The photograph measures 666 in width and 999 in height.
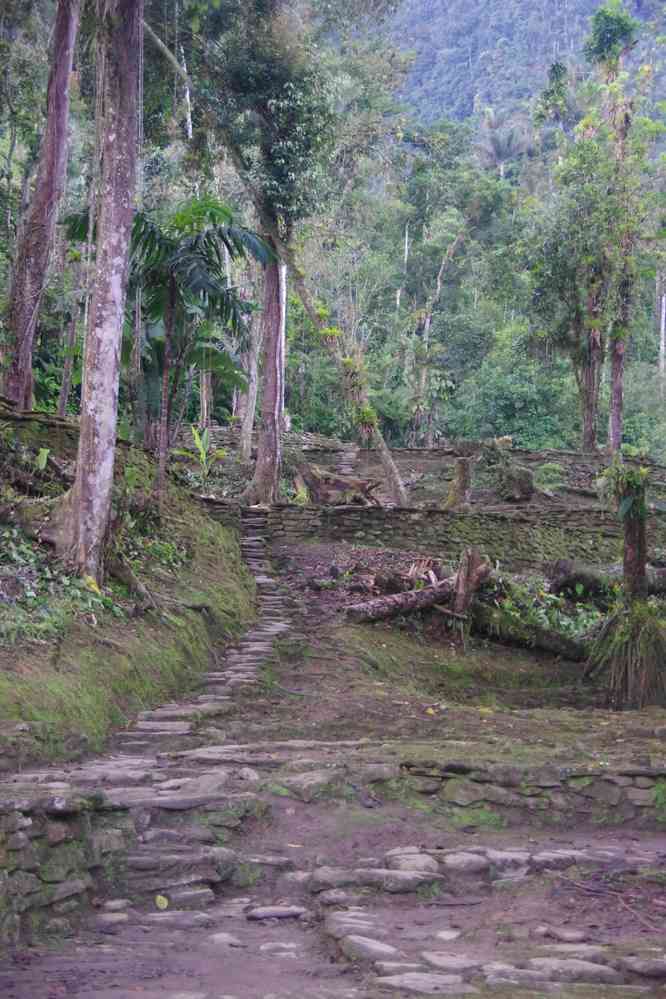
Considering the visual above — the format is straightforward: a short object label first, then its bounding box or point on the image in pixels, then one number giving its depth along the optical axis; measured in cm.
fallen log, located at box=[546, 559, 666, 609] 1207
